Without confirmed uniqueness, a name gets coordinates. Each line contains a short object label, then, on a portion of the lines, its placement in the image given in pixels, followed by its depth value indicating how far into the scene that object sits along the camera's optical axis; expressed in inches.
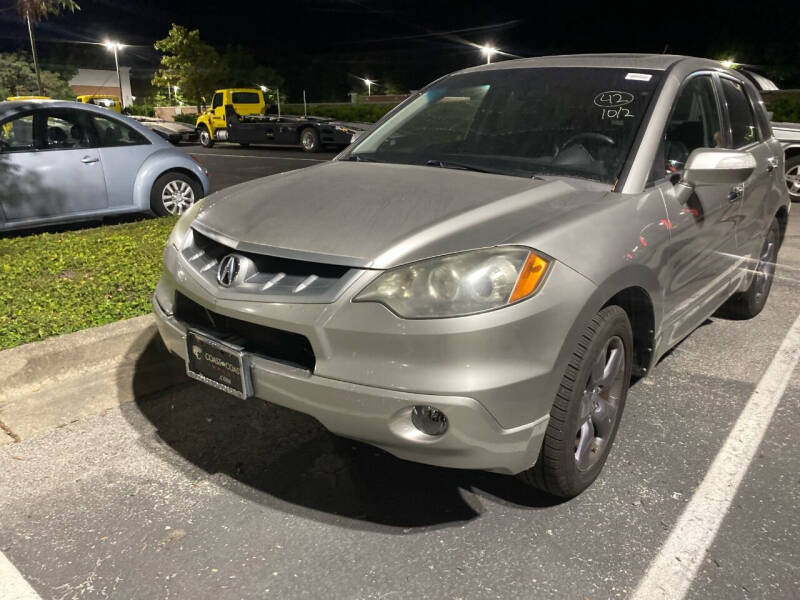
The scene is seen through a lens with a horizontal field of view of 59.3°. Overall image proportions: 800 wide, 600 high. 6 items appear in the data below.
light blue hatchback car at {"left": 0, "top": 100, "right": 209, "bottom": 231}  273.6
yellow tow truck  844.0
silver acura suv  89.0
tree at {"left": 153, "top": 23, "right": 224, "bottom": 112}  1851.6
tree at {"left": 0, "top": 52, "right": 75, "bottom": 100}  2484.0
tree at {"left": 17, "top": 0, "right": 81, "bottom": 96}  644.1
